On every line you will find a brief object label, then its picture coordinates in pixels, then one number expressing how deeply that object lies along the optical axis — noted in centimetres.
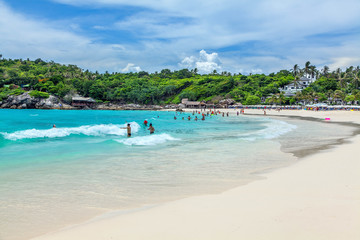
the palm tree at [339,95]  7381
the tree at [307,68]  11388
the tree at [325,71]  11869
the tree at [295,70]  12081
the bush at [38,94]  9706
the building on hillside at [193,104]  9877
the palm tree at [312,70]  11293
